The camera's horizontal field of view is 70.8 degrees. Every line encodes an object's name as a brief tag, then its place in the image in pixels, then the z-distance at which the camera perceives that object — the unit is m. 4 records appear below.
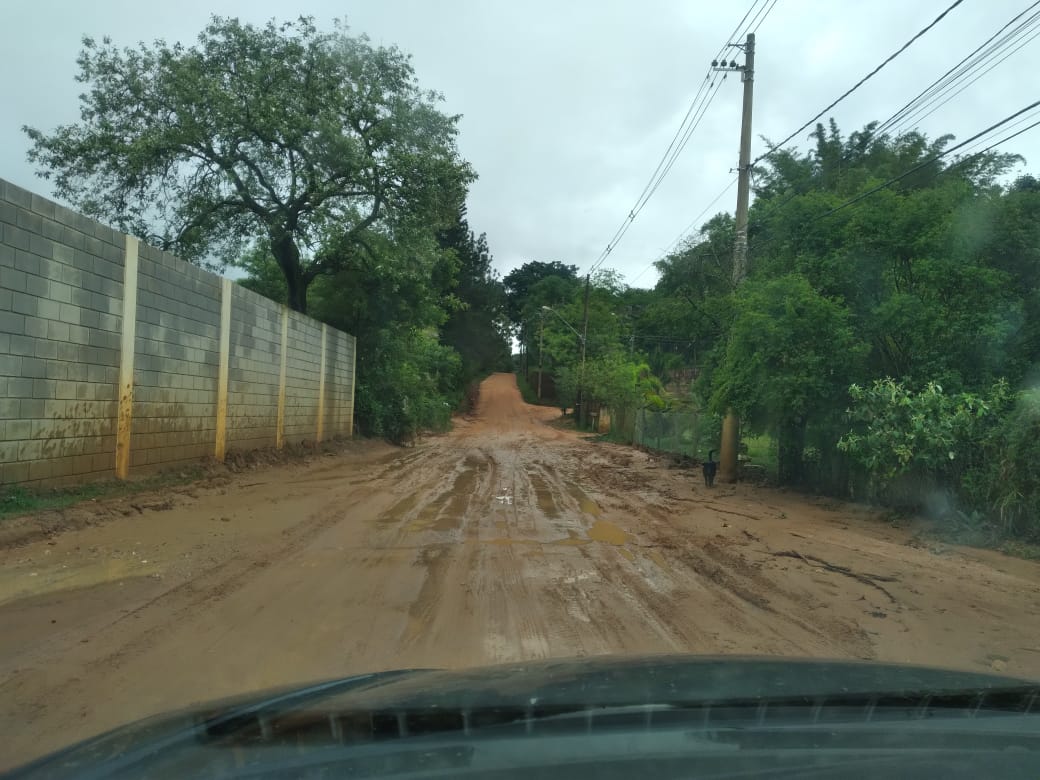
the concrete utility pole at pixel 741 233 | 16.12
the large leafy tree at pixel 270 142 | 18.53
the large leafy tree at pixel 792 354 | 12.29
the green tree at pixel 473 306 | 46.53
